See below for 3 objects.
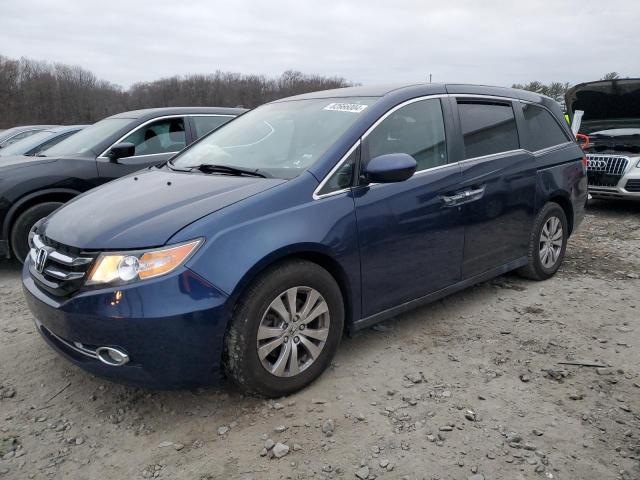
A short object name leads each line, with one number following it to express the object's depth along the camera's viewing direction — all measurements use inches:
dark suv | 192.2
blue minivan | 95.3
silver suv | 297.7
